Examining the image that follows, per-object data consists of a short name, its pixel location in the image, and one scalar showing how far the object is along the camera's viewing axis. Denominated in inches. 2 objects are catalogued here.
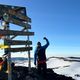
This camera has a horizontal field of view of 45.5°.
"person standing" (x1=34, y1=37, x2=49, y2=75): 220.5
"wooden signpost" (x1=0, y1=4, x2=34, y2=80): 178.8
